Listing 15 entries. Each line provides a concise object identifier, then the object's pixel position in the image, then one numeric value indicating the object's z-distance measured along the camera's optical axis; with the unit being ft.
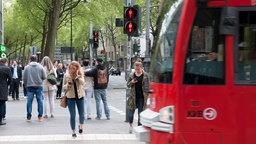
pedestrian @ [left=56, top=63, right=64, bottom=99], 75.20
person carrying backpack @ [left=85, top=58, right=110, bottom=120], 46.14
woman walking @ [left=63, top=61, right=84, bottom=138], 34.58
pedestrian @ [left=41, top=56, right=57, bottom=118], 47.95
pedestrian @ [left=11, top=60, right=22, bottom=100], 74.45
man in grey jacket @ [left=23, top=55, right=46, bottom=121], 44.27
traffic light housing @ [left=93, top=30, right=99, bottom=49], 96.94
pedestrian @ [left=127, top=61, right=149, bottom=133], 36.83
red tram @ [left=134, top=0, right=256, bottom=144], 20.97
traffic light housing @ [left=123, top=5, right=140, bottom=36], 43.96
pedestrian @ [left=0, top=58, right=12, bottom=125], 42.04
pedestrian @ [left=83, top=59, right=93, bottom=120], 46.80
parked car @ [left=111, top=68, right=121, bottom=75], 256.11
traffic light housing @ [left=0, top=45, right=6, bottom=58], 110.09
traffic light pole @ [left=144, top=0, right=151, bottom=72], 90.29
